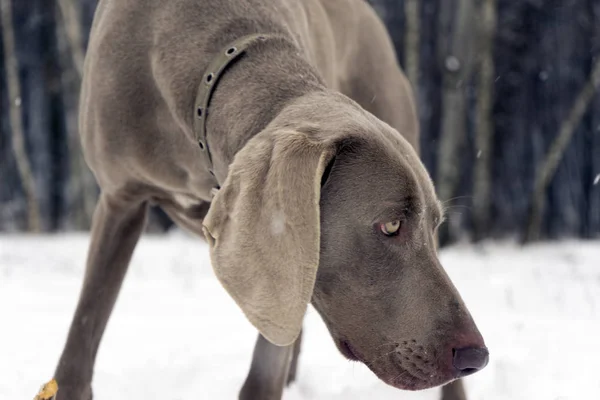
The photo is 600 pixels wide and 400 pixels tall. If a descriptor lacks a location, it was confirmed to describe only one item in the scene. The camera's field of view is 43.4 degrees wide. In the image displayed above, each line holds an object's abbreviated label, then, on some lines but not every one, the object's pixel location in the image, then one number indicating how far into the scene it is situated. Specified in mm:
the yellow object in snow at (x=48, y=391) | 1708
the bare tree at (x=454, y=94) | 7859
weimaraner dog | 1701
